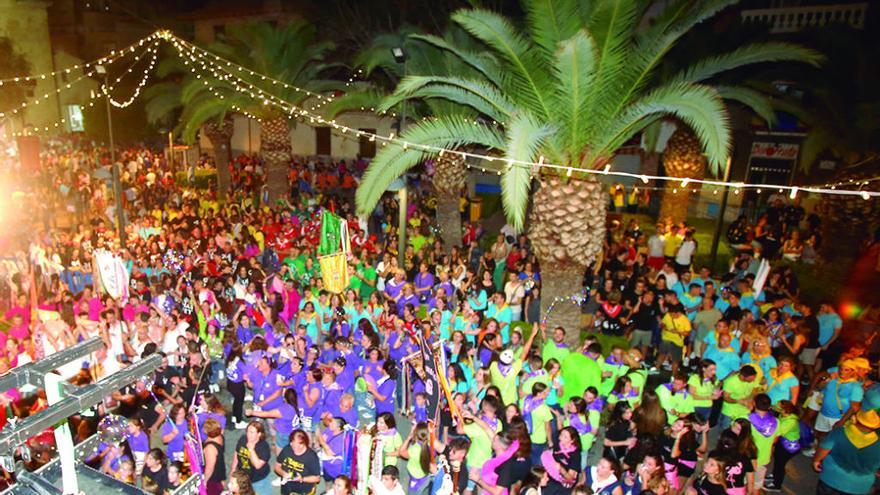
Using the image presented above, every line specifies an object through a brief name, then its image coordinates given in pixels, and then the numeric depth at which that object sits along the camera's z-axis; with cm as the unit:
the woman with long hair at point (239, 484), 532
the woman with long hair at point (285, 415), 727
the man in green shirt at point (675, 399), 706
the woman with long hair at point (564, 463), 606
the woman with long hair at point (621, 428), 680
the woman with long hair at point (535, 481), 557
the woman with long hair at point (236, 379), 823
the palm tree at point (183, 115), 2025
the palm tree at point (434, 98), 1238
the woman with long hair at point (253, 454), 617
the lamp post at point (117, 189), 1497
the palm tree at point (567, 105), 724
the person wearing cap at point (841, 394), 721
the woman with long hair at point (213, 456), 609
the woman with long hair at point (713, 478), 554
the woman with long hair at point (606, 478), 569
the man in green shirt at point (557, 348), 820
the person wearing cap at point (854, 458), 611
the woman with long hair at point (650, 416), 666
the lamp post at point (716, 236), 1418
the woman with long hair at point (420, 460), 624
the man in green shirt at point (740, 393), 734
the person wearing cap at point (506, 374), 761
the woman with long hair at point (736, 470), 564
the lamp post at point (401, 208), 1087
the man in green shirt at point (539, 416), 688
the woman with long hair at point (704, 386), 730
